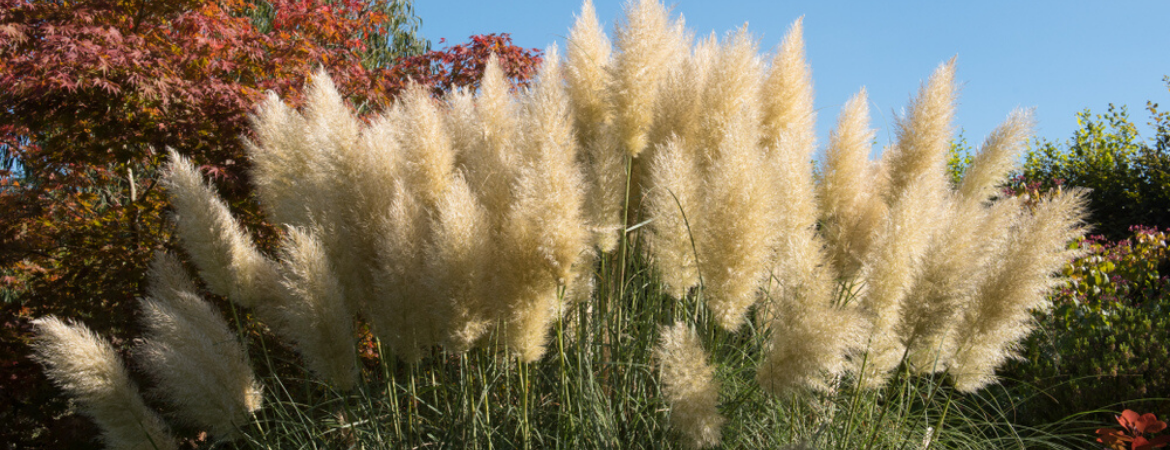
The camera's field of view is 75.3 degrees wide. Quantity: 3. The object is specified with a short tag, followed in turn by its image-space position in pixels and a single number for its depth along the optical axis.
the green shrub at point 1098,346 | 4.04
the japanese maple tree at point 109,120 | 4.61
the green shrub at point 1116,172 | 9.40
